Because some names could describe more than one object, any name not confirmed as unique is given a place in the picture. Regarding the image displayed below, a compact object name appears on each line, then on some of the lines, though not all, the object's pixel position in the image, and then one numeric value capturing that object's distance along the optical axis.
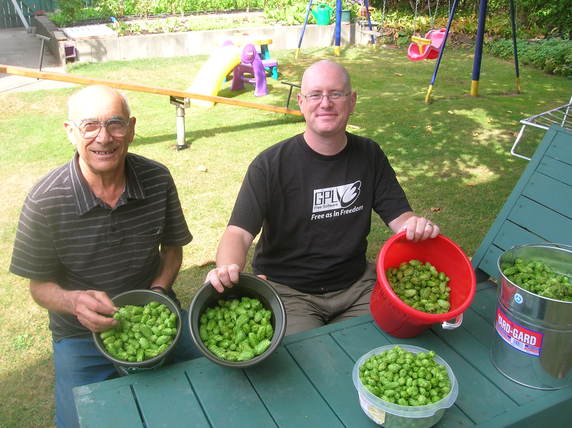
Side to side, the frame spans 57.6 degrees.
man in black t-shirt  2.43
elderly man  2.12
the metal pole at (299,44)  10.82
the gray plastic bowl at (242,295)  1.65
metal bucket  1.66
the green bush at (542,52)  10.37
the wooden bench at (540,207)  2.34
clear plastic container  1.51
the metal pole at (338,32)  11.06
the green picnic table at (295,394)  1.61
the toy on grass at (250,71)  8.41
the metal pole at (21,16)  12.29
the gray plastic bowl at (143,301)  1.74
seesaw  5.29
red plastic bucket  1.80
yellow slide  8.05
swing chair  9.85
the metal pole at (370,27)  12.57
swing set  7.54
